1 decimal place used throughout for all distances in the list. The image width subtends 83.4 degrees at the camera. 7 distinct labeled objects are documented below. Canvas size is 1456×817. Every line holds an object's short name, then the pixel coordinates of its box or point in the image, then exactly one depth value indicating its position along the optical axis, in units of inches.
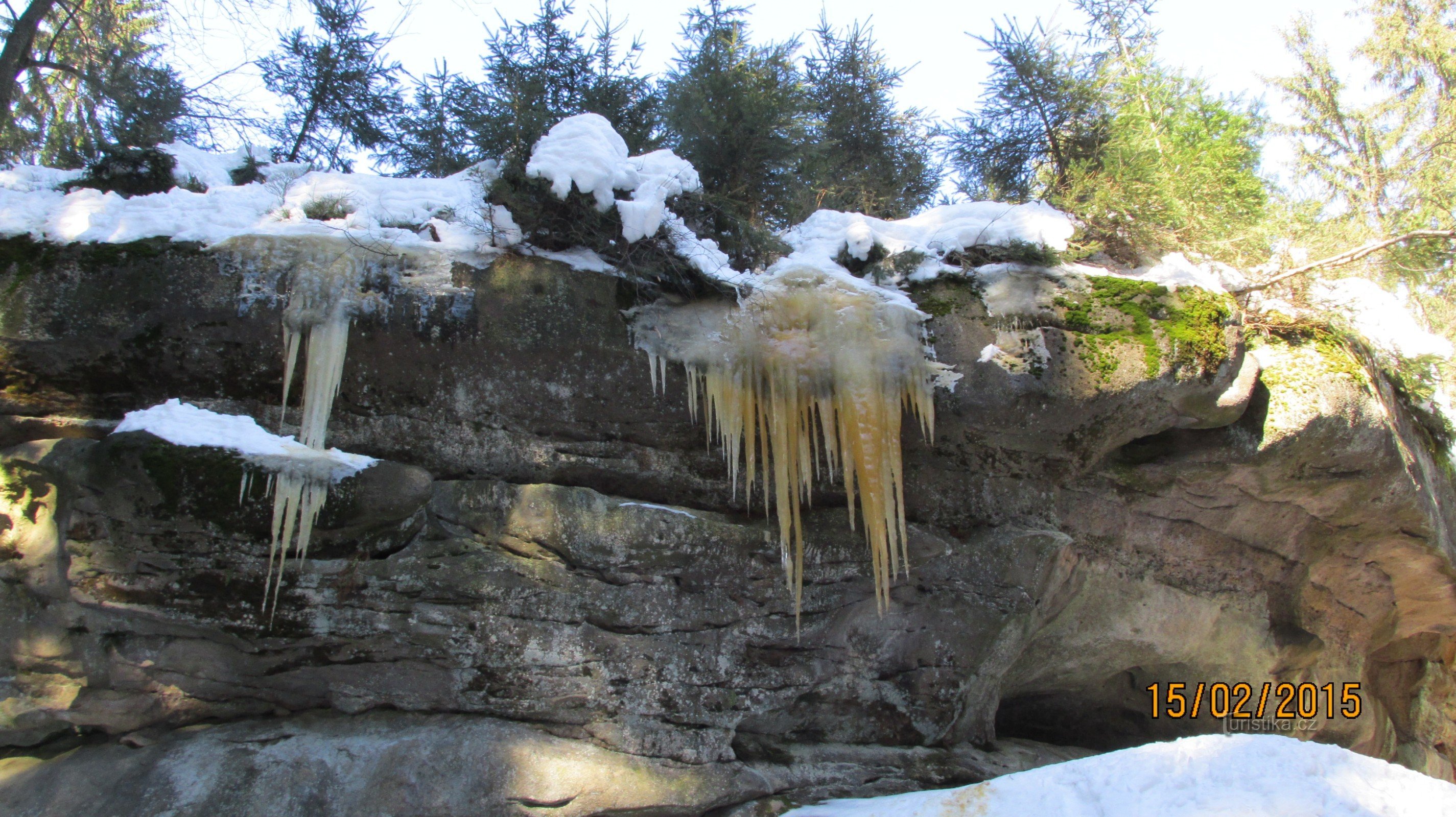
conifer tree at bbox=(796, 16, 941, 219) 461.4
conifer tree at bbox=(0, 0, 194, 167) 337.1
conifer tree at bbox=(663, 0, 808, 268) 350.0
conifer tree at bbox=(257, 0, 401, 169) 402.0
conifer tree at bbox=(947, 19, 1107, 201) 392.5
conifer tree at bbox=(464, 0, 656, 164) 380.5
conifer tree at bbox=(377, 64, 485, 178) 383.9
